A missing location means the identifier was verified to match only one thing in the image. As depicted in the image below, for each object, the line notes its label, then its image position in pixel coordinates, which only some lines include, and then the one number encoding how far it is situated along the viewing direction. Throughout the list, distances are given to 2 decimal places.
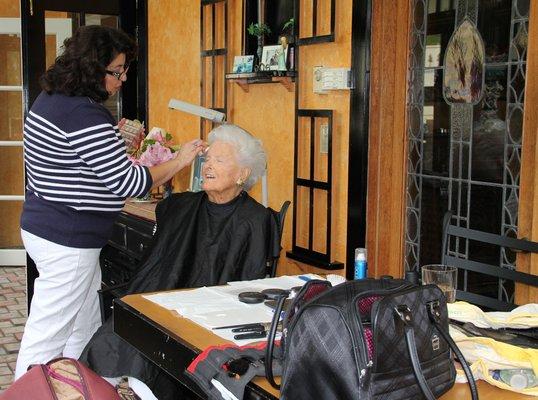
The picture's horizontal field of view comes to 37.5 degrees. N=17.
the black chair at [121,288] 3.01
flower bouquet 4.27
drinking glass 2.11
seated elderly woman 2.95
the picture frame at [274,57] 3.99
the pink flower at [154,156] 4.26
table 1.62
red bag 1.60
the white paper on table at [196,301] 2.19
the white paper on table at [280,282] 2.49
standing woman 2.88
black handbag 1.40
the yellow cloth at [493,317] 1.98
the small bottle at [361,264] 2.27
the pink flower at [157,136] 4.43
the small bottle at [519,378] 1.62
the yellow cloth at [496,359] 1.64
